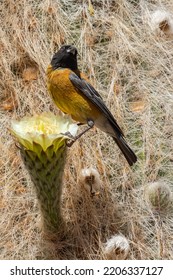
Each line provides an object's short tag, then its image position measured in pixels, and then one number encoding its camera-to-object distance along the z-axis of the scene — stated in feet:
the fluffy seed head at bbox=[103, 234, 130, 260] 21.03
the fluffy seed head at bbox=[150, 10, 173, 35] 27.48
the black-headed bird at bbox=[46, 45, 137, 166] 22.06
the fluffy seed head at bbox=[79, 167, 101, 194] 22.38
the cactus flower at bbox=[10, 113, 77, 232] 18.53
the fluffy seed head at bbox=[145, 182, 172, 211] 22.22
